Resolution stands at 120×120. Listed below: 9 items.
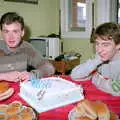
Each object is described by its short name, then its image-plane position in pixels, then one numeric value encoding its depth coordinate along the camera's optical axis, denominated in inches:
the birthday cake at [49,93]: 40.3
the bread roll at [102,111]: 32.0
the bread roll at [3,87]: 46.1
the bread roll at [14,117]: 33.7
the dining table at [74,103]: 38.1
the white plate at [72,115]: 34.2
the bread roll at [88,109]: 32.1
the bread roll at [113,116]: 33.8
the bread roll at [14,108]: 35.6
